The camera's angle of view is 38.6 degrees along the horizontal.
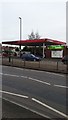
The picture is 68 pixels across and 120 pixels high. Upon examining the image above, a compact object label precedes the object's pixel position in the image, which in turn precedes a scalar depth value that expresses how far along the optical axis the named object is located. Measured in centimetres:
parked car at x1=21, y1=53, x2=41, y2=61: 1666
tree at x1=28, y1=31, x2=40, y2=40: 3931
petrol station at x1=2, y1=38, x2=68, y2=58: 2081
